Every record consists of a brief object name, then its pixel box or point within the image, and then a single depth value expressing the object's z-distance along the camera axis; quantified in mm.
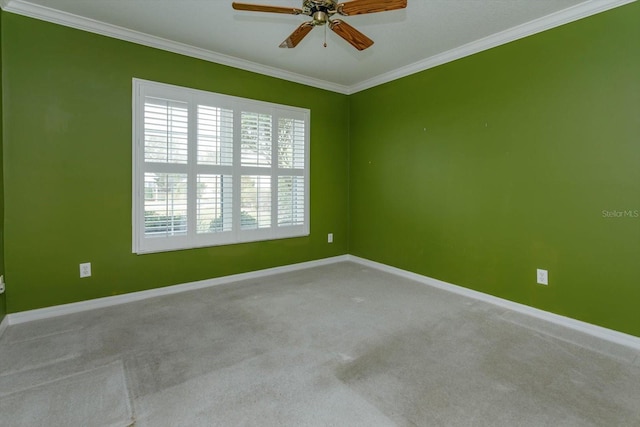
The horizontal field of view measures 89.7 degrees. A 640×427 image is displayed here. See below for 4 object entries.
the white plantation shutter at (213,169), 3182
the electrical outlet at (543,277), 2807
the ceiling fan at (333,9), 1757
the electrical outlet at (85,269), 2938
